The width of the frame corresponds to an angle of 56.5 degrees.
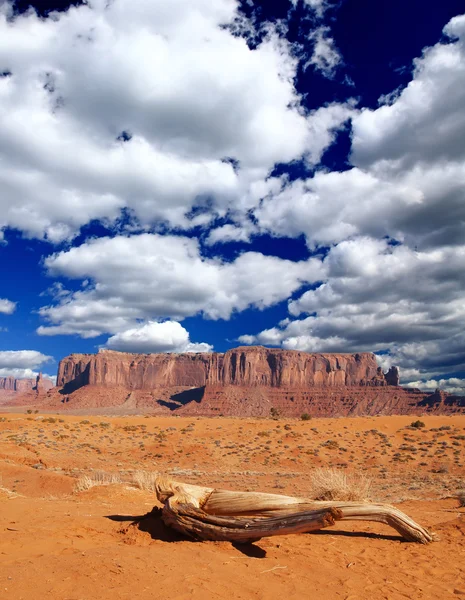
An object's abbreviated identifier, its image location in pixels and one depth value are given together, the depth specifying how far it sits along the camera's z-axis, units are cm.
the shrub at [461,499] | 1278
